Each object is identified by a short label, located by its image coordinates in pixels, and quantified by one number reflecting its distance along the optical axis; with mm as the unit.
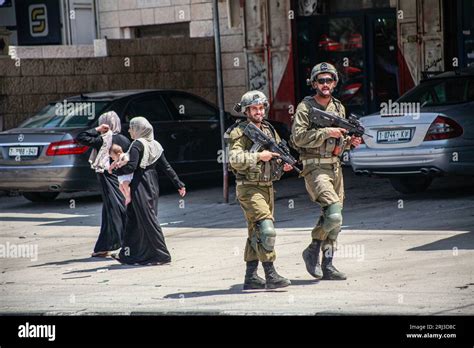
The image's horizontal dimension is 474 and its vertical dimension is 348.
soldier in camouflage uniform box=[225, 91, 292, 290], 10164
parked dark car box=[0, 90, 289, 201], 17109
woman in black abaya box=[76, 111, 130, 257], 13055
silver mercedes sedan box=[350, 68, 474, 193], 15195
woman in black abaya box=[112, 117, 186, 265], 12258
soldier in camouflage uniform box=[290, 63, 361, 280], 10391
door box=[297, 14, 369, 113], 22297
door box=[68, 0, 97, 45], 25984
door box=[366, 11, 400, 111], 21797
